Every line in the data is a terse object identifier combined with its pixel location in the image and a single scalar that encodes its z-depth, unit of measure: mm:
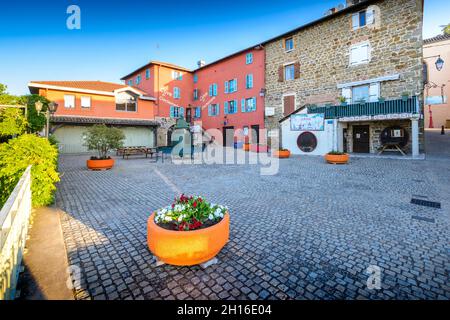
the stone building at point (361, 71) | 14820
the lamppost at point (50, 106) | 10141
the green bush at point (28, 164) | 5148
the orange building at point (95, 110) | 19734
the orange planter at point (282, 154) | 15586
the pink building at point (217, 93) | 24141
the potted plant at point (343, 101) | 15945
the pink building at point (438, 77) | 25828
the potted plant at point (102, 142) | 11102
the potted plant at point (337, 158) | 12242
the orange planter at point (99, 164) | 11008
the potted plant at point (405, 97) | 13598
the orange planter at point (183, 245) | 3000
